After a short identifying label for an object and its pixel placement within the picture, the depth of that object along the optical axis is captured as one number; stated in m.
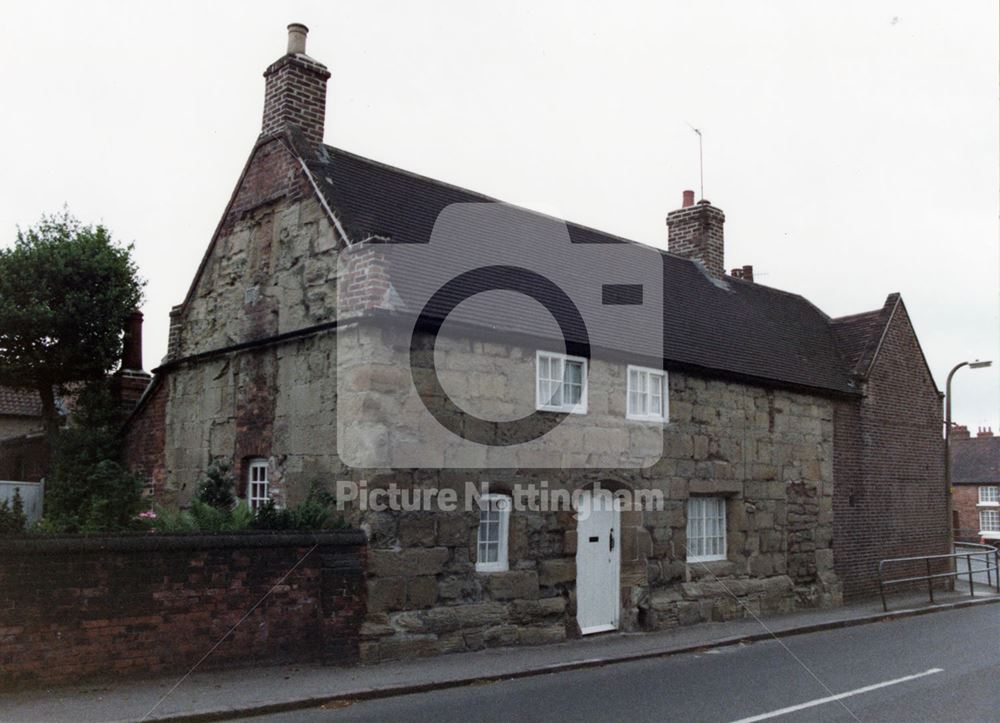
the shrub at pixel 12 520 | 8.63
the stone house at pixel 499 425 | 10.94
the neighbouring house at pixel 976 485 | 46.44
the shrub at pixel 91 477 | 11.63
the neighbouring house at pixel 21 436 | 23.00
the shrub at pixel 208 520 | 10.43
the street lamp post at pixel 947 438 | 19.77
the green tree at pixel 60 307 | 17.91
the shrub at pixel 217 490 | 12.68
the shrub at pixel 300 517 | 10.50
